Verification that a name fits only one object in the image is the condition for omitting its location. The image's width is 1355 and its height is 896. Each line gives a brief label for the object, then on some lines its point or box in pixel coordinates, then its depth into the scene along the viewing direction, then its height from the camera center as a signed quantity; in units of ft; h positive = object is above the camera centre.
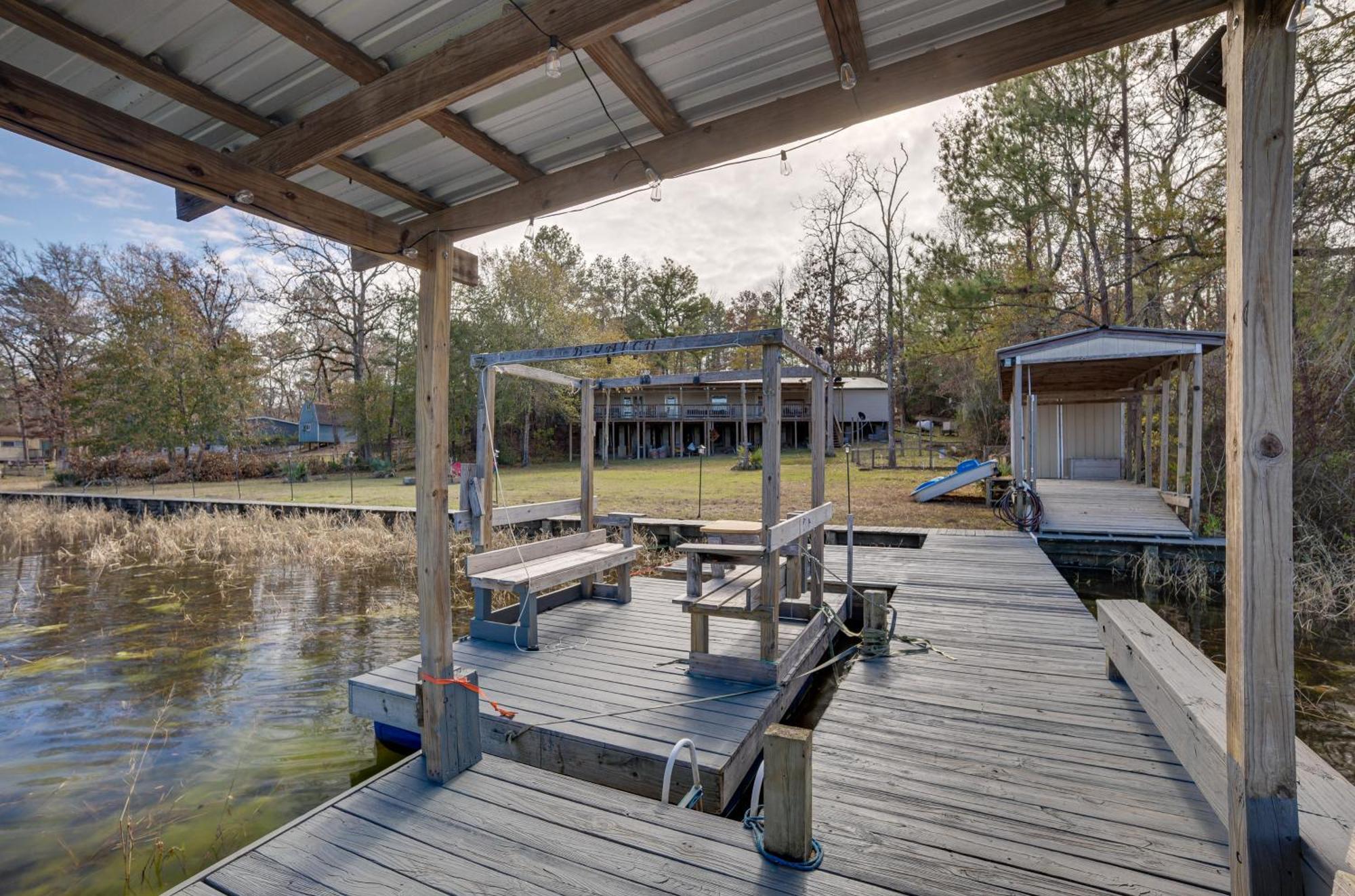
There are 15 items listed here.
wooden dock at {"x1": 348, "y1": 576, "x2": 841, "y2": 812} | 11.34 -5.23
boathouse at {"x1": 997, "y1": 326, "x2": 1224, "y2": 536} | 32.99 +1.64
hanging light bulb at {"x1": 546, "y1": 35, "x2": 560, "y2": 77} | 6.22 +3.85
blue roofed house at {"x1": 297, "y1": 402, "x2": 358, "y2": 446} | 142.72 +5.90
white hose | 8.99 -4.62
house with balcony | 110.52 +5.85
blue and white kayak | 48.19 -2.37
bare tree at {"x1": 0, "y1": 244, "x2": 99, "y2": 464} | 102.17 +21.80
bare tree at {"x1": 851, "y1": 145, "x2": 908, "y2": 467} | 92.63 +35.66
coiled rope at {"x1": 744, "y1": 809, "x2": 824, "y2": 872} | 7.84 -5.03
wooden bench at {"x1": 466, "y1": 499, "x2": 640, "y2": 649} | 17.01 -3.39
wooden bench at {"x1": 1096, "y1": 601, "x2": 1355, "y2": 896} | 5.76 -3.68
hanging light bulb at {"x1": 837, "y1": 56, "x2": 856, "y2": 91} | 7.30 +4.26
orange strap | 9.96 -3.59
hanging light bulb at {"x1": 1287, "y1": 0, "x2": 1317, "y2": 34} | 5.44 +3.68
